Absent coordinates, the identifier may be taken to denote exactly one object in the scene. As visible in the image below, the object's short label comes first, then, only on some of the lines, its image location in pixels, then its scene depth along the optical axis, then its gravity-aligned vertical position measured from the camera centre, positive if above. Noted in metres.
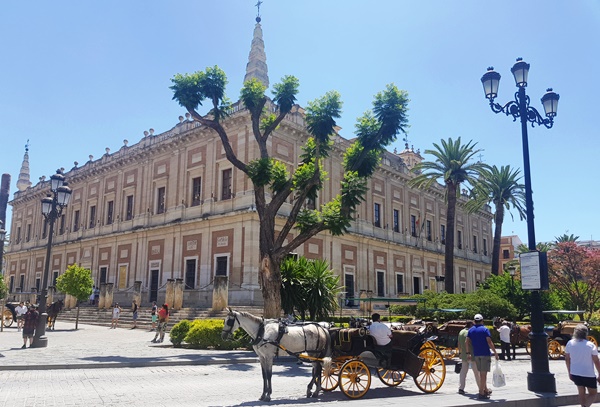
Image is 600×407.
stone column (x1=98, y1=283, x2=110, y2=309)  30.75 -0.17
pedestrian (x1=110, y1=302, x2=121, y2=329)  25.41 -1.19
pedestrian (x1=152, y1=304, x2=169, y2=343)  19.06 -1.16
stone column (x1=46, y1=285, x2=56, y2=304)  34.85 -0.10
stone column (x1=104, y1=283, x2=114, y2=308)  30.69 -0.17
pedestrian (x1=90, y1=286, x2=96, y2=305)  34.22 -0.27
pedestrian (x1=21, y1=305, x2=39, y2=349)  16.86 -1.09
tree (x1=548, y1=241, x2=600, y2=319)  34.56 +1.86
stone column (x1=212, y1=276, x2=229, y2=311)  23.88 +0.07
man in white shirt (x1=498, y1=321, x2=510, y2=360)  16.48 -1.31
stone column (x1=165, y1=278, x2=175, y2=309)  26.28 +0.00
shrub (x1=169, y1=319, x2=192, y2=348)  17.94 -1.38
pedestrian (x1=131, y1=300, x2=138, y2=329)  25.61 -1.03
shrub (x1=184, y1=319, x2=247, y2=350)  17.19 -1.48
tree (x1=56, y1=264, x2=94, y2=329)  27.30 +0.53
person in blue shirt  8.49 -0.90
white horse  8.65 -0.78
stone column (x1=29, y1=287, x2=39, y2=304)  41.22 -0.38
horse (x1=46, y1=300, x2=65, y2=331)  25.27 -0.97
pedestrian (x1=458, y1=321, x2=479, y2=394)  9.09 -1.16
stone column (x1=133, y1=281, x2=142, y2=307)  28.56 +0.12
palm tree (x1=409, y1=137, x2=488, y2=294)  32.44 +8.46
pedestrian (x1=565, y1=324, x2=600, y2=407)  6.75 -0.87
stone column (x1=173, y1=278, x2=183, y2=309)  26.20 -0.10
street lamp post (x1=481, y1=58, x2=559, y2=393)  9.24 +2.89
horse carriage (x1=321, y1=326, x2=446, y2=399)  9.32 -1.06
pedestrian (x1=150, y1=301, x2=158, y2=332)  22.92 -1.04
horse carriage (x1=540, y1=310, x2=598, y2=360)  17.92 -1.43
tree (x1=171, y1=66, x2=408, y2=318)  17.33 +5.15
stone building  29.44 +5.07
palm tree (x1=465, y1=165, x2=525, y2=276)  37.31 +7.88
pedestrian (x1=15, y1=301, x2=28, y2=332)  25.73 -1.07
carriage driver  9.35 -0.76
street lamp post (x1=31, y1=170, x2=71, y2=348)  16.91 +3.07
